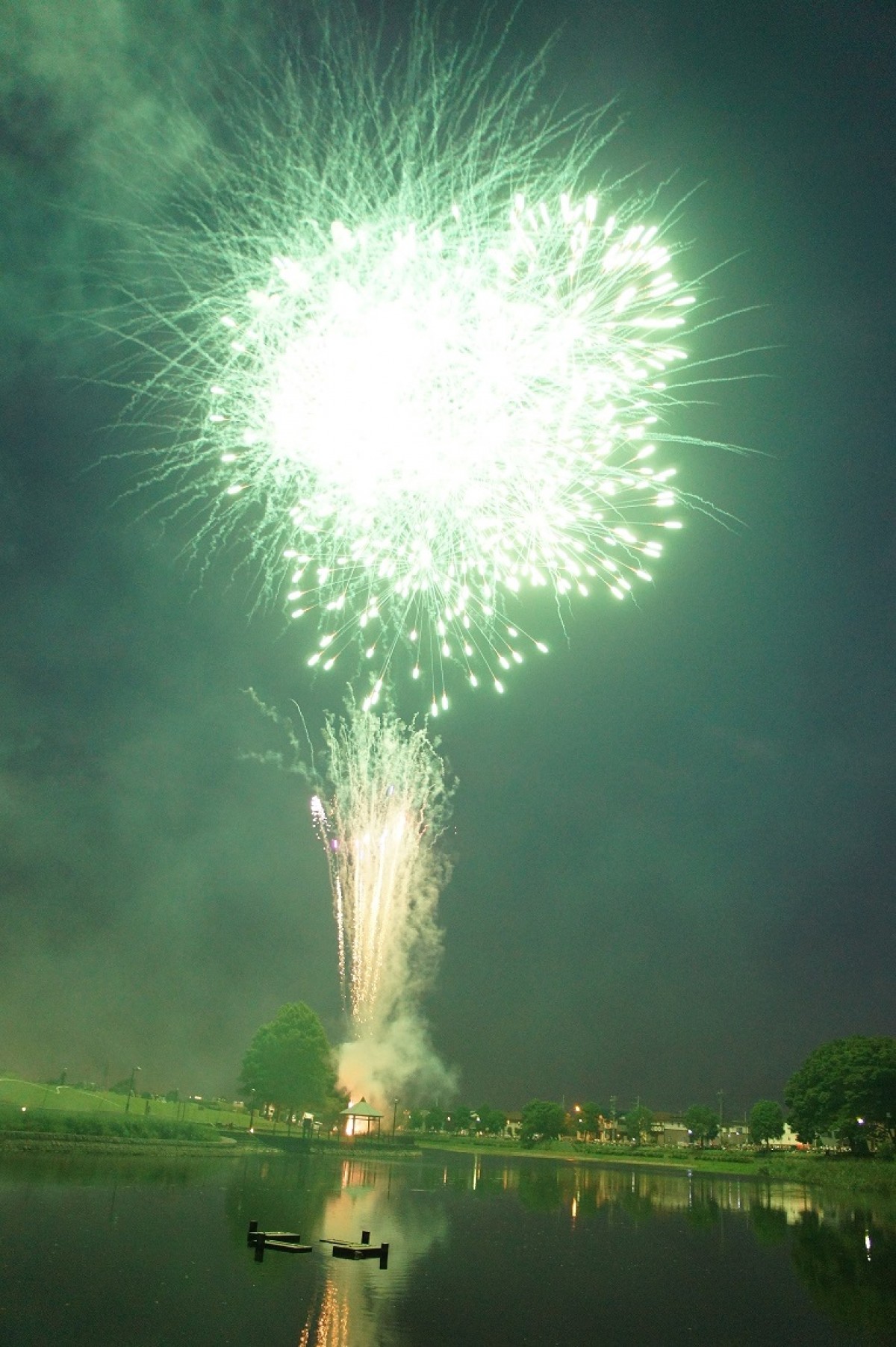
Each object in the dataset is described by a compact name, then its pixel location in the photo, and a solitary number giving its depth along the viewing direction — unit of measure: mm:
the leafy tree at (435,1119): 141375
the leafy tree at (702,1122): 116375
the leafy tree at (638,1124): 133750
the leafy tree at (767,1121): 98375
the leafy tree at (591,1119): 128500
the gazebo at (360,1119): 60469
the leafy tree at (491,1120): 141250
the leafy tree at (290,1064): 54875
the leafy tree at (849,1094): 60656
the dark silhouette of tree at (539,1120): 102000
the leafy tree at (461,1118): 143125
